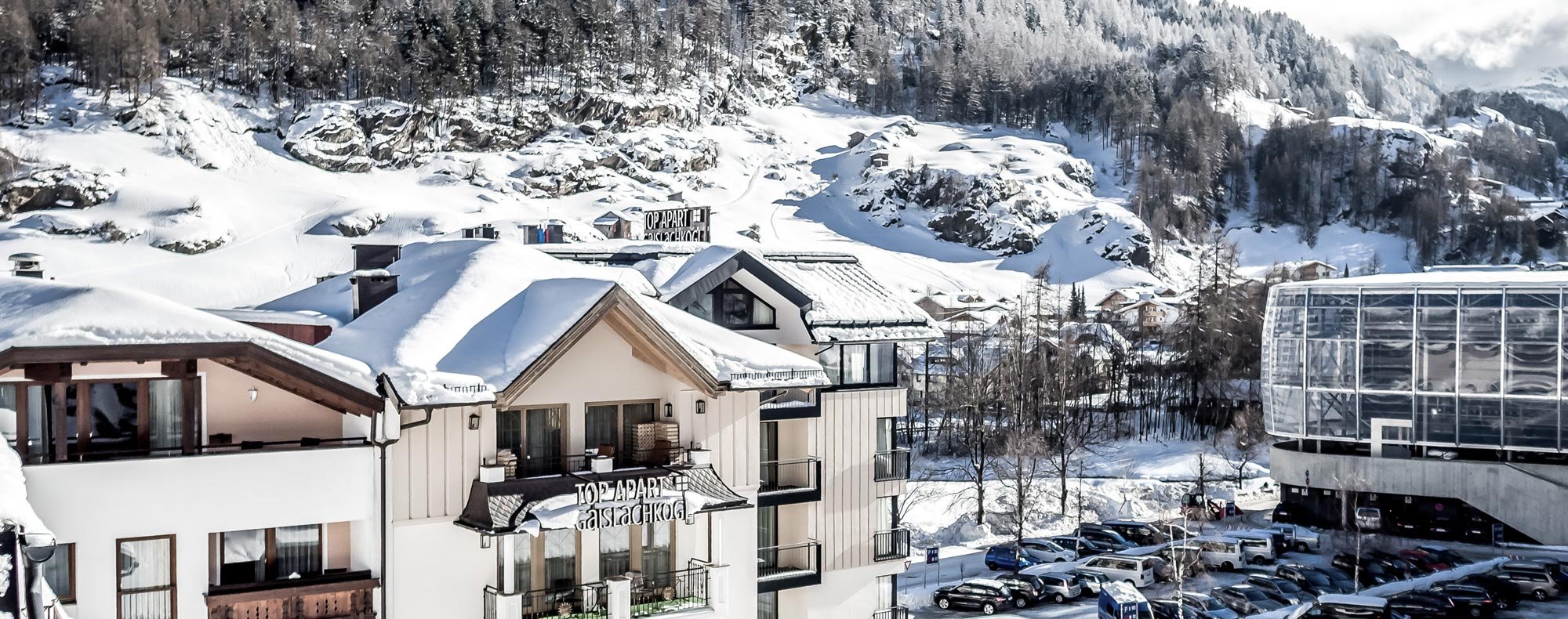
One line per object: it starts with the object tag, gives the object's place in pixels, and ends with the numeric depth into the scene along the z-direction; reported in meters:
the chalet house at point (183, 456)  17.39
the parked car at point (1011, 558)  48.59
